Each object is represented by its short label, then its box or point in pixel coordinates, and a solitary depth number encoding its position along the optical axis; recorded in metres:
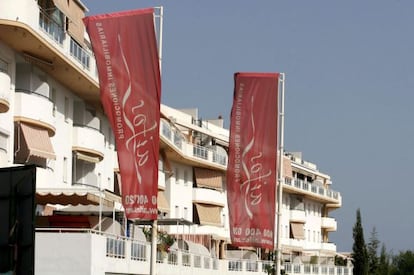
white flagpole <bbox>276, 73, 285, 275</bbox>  32.59
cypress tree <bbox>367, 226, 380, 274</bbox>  106.31
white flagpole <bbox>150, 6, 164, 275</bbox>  21.80
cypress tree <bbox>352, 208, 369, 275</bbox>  100.06
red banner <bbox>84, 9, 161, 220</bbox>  21.25
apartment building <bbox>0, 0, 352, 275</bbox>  28.05
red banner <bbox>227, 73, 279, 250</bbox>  31.84
